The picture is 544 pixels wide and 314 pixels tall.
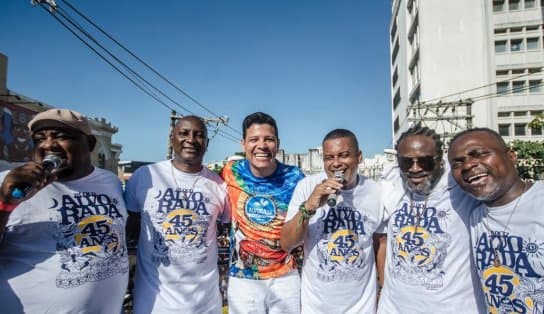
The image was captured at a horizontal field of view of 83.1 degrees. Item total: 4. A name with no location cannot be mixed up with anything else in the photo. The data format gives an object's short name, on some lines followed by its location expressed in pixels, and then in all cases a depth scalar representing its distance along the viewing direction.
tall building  26.48
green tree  13.72
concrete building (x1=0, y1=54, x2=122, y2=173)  10.51
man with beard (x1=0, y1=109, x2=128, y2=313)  1.94
